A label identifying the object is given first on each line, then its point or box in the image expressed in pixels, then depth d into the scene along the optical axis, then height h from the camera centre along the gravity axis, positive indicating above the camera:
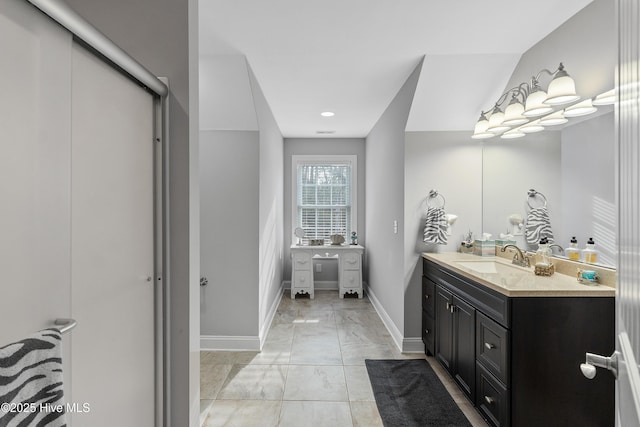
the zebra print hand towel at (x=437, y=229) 3.14 -0.15
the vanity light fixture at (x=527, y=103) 2.12 +0.73
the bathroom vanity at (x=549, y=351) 1.76 -0.70
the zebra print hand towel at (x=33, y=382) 0.67 -0.34
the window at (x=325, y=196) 5.83 +0.25
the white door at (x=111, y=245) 0.98 -0.11
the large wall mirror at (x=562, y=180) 1.96 +0.22
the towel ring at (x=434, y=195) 3.27 +0.15
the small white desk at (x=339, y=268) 5.30 -0.85
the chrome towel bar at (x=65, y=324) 0.86 -0.28
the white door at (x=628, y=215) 0.69 -0.01
